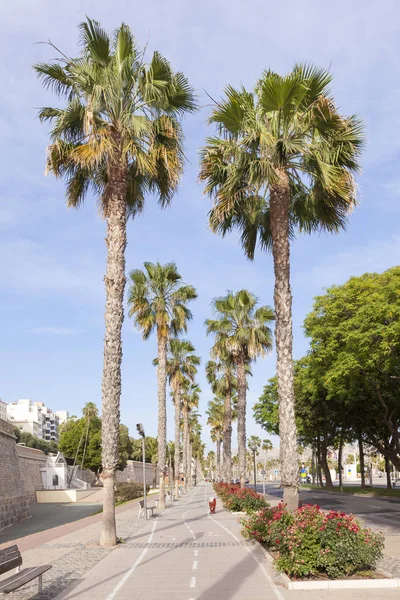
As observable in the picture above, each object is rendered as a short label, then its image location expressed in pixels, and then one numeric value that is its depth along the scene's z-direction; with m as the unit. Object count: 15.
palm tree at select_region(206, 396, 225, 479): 85.44
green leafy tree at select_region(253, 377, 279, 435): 56.94
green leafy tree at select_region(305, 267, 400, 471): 31.89
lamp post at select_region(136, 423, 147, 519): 25.22
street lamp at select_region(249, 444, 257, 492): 35.61
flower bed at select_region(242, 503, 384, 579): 10.48
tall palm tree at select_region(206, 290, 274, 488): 33.84
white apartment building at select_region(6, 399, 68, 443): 182.25
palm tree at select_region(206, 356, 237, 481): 47.90
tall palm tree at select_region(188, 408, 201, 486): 107.36
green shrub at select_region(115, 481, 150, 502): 55.31
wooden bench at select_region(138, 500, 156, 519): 28.58
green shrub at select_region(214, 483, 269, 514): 24.02
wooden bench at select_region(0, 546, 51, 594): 8.93
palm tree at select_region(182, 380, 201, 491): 70.25
